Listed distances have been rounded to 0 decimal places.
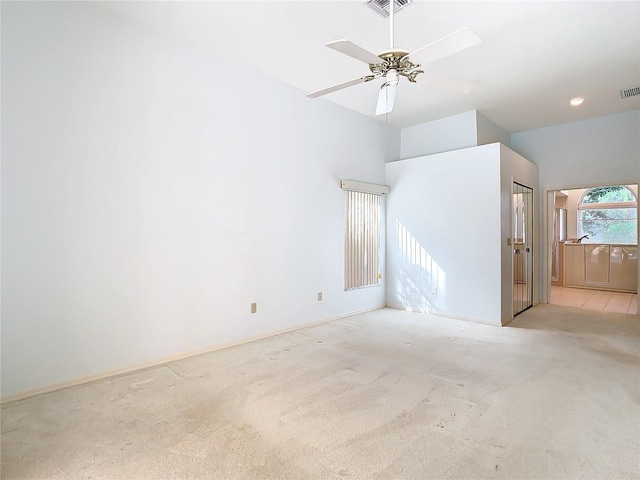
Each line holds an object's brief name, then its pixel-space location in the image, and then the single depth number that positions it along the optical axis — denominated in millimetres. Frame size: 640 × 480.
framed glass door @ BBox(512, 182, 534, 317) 5145
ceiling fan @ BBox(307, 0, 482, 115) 1962
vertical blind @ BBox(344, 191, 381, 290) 4988
